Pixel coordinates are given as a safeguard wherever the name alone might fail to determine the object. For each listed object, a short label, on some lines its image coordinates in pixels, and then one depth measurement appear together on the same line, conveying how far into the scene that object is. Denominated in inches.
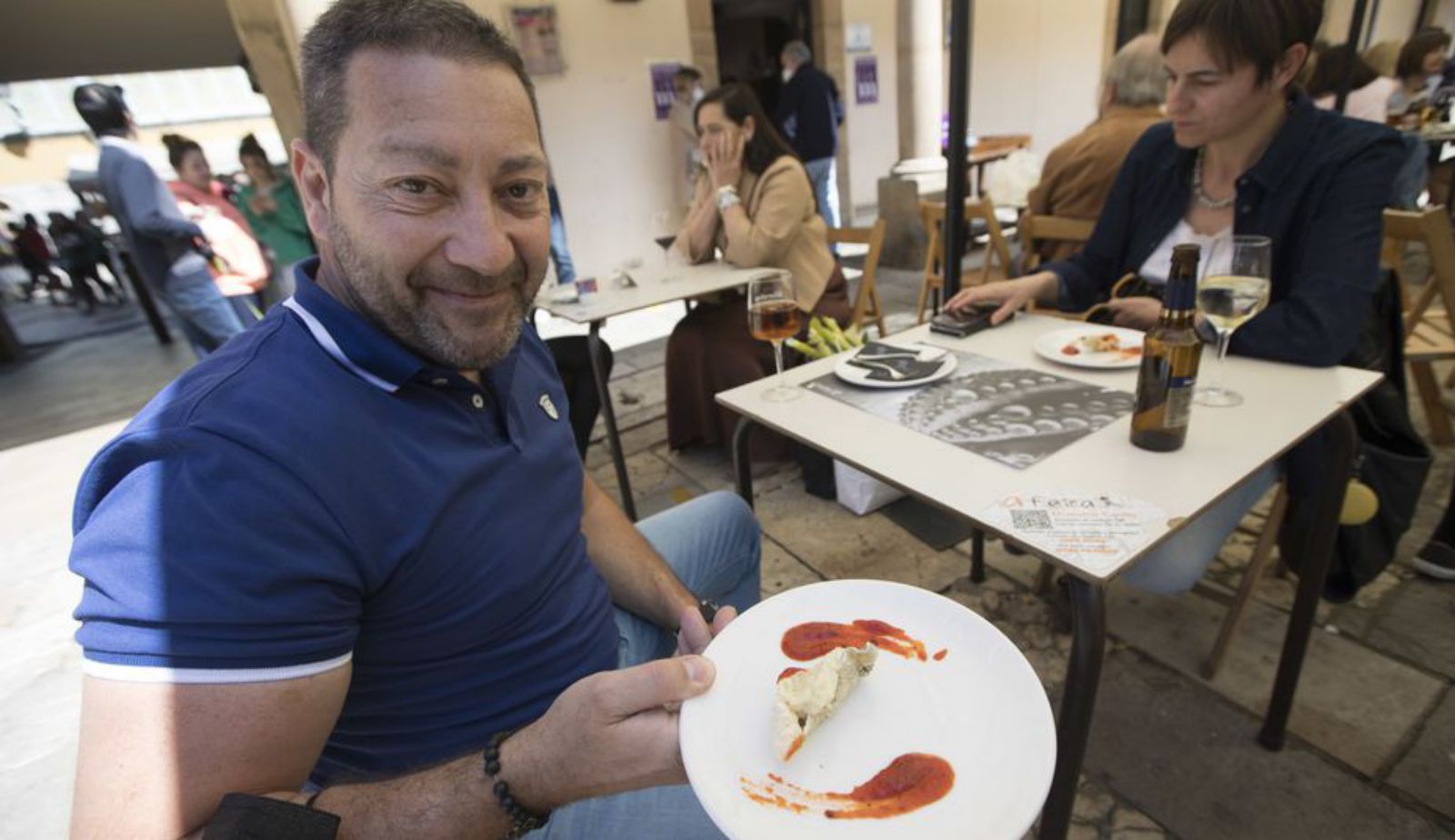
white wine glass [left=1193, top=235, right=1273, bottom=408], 50.4
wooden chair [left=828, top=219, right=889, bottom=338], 135.3
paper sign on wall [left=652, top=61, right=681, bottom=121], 244.5
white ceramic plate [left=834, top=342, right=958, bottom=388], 59.4
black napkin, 60.8
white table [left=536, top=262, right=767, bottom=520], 103.7
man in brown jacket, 113.7
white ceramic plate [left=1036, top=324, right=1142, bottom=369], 58.7
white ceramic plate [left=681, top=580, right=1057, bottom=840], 25.9
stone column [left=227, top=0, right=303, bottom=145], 183.2
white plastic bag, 103.6
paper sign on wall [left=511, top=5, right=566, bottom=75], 209.9
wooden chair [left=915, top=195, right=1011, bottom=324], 137.7
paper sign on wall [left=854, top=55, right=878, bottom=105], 311.7
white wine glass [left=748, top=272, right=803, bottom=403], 63.5
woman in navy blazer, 55.9
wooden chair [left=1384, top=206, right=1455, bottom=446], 72.0
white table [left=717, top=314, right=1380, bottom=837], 36.8
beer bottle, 42.3
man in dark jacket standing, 252.1
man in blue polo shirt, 26.6
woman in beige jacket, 118.1
